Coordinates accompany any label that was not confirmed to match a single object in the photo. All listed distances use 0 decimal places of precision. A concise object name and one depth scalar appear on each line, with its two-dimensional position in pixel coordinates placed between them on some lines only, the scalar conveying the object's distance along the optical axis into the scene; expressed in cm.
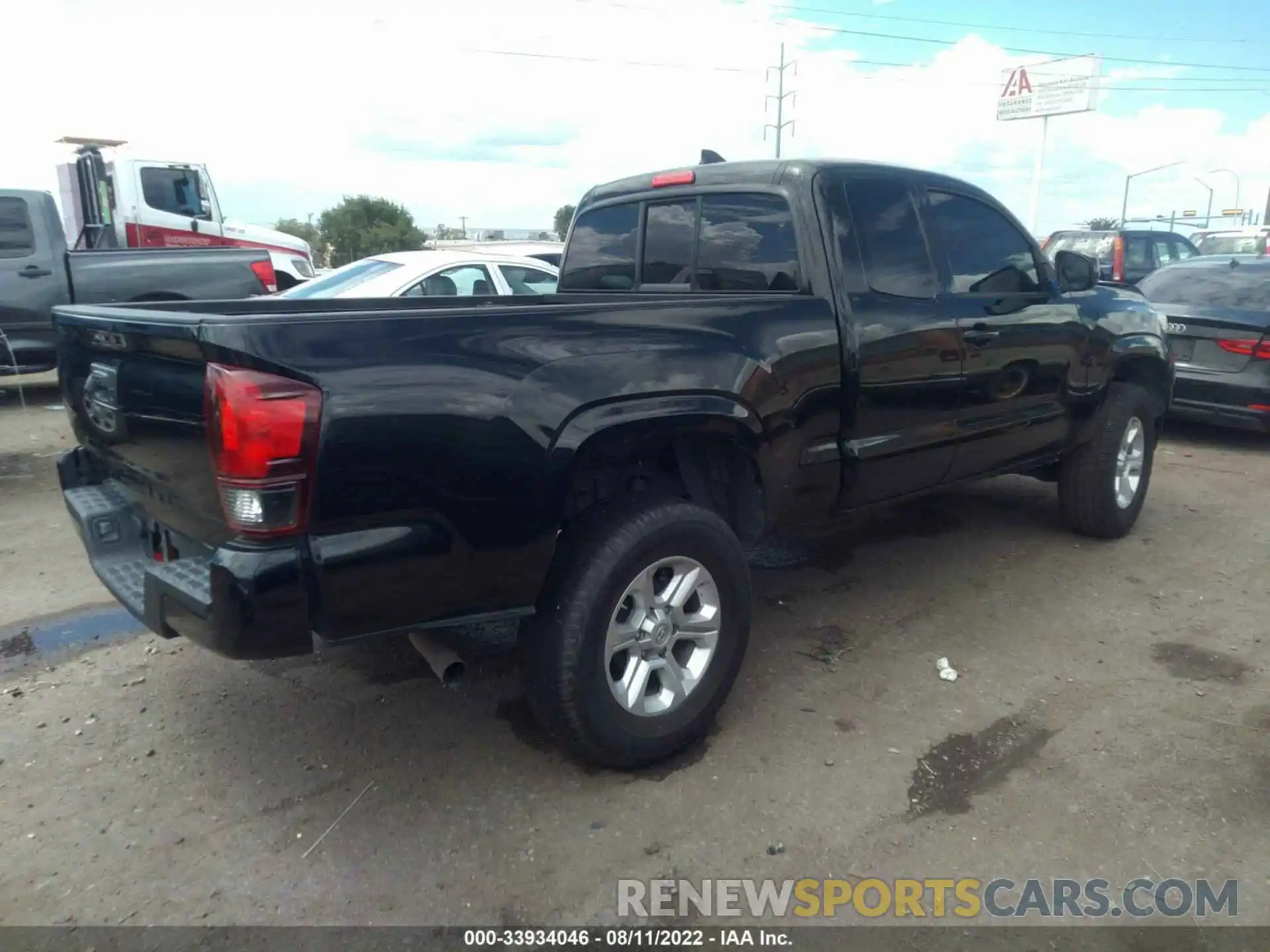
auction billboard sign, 4653
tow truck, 1436
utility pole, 4172
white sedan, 716
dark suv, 1346
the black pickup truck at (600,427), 234
